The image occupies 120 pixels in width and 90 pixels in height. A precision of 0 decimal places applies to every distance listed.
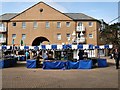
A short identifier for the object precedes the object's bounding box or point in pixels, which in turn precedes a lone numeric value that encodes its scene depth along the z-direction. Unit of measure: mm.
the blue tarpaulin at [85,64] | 10284
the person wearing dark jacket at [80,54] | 11945
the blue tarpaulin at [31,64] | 10779
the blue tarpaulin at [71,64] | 10217
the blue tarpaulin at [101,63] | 11514
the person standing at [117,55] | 10224
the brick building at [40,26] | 27682
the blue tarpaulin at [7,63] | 10772
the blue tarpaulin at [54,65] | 10183
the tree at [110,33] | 27211
